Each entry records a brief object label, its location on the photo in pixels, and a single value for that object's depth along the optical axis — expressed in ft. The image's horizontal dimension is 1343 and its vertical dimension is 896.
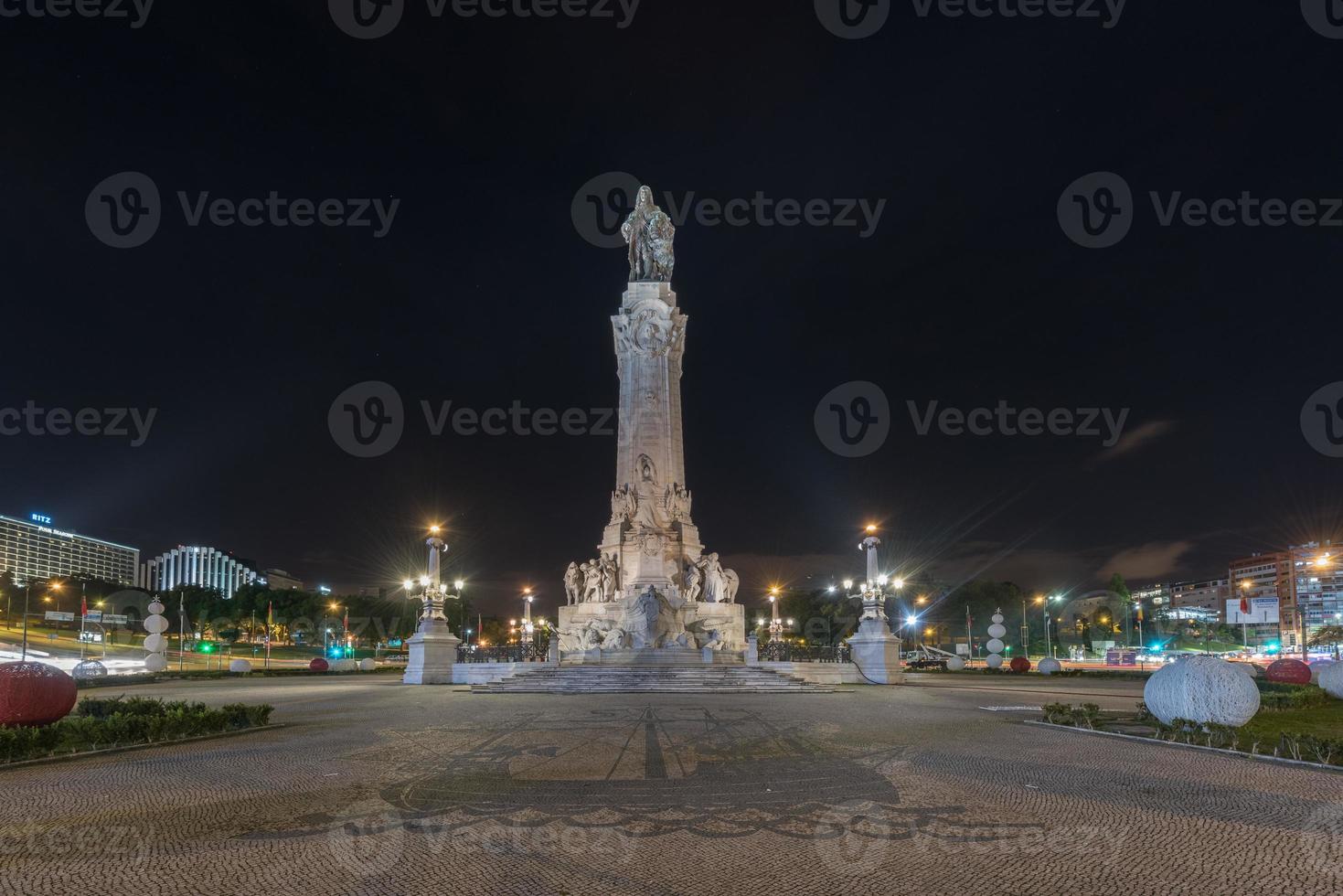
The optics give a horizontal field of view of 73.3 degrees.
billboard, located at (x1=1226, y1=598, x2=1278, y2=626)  138.10
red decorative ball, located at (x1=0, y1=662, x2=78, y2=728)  53.52
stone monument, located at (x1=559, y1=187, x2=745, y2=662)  147.43
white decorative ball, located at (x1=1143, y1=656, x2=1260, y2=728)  55.93
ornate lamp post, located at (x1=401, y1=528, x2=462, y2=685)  134.72
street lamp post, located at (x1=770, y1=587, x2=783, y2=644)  181.57
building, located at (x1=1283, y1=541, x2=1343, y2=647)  532.32
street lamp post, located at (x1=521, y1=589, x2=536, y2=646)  187.58
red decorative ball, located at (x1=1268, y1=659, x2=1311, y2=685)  107.86
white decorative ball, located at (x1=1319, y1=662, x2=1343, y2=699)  92.66
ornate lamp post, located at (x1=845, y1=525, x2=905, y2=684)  134.72
